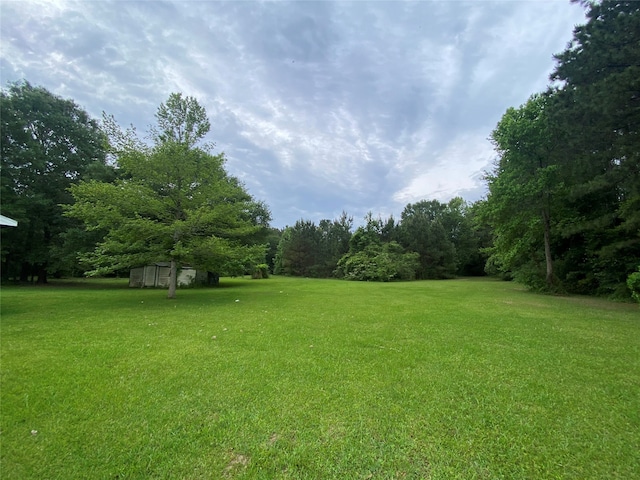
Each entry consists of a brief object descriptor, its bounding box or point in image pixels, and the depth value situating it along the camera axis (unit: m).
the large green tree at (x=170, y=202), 9.72
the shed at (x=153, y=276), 19.16
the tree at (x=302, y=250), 36.62
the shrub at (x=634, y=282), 9.04
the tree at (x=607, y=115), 8.09
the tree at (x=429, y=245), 32.88
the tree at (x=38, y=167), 16.50
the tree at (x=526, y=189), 14.83
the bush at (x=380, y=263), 28.25
